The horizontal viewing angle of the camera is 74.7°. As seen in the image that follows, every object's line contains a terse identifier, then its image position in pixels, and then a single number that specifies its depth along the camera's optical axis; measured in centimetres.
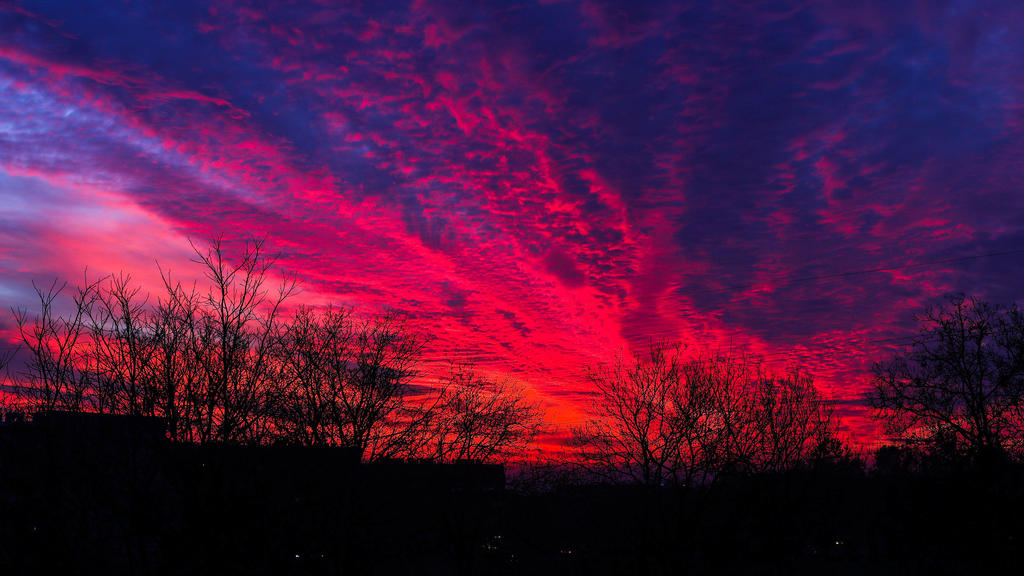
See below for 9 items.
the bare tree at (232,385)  1634
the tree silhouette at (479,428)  3259
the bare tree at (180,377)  1608
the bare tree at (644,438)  3222
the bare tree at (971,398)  3117
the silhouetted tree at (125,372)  1677
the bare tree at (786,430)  3484
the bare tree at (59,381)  1686
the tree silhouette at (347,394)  2486
